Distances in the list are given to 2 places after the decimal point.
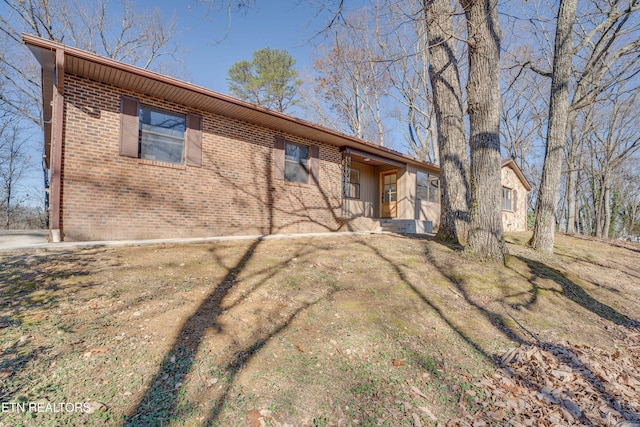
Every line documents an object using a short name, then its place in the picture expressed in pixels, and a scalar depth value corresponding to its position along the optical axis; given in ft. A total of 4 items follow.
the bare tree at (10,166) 51.70
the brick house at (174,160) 17.67
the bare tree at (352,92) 55.88
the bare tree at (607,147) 59.67
